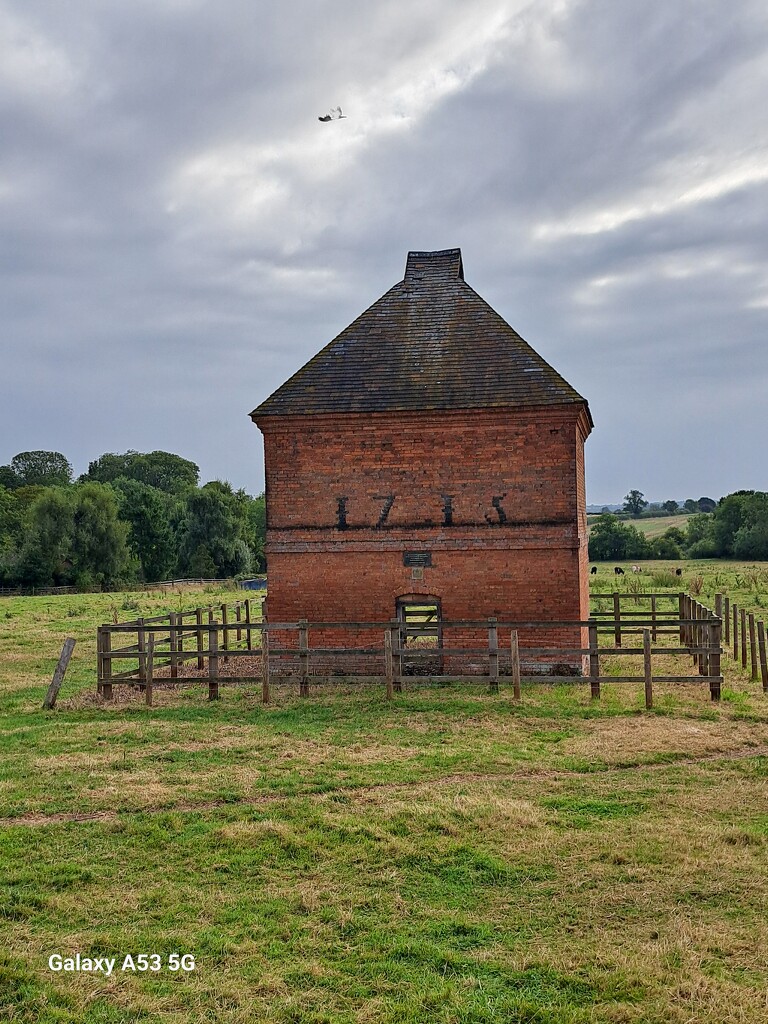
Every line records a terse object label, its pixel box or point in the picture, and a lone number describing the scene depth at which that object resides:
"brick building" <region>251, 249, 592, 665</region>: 16.52
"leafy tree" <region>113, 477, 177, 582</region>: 67.94
